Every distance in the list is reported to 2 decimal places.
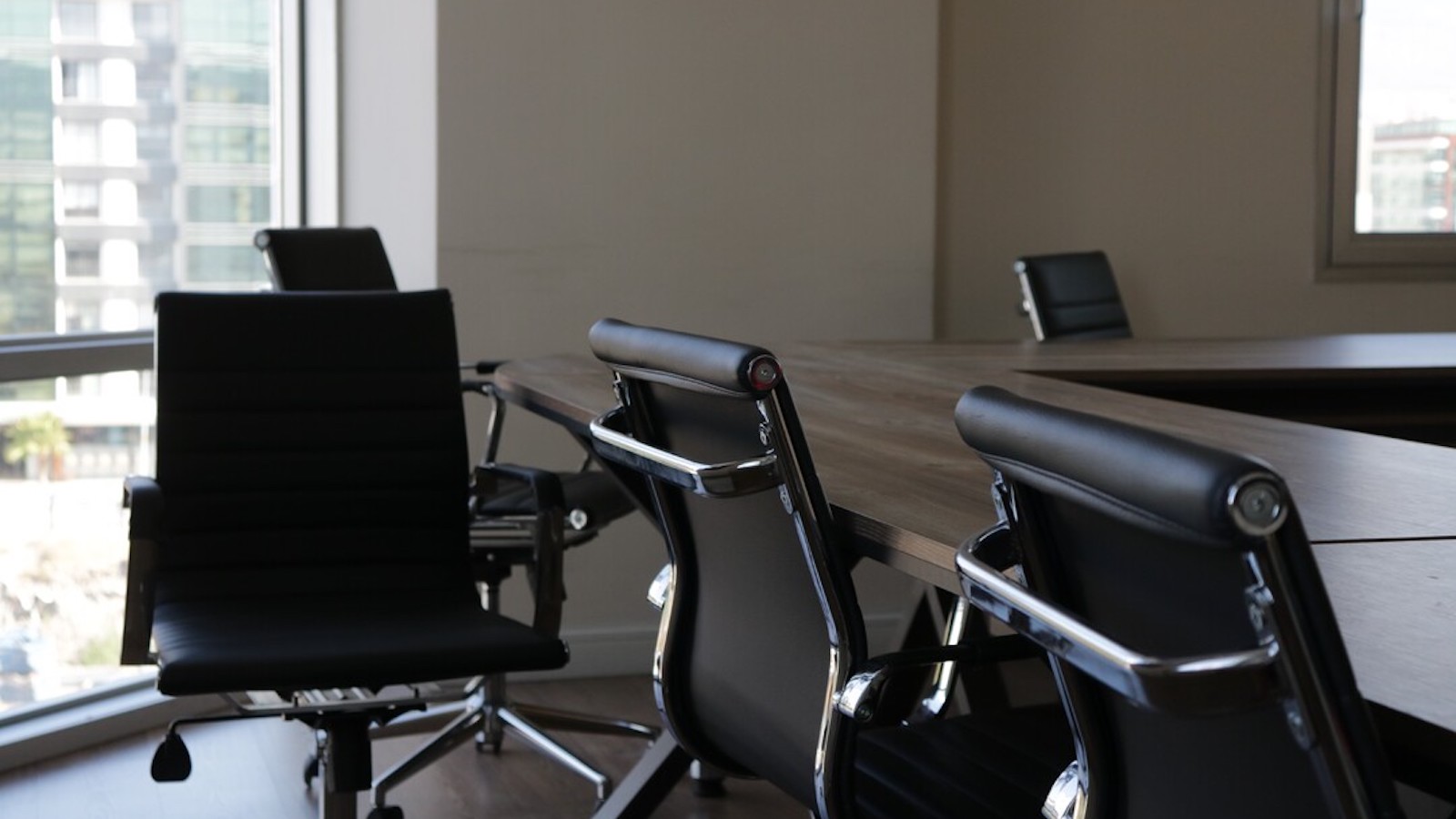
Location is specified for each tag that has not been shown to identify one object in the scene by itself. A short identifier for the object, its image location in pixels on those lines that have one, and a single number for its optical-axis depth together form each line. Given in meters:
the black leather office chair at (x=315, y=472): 2.58
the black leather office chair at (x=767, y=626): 1.54
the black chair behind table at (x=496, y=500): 3.22
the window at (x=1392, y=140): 5.02
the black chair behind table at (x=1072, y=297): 4.17
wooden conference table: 1.19
